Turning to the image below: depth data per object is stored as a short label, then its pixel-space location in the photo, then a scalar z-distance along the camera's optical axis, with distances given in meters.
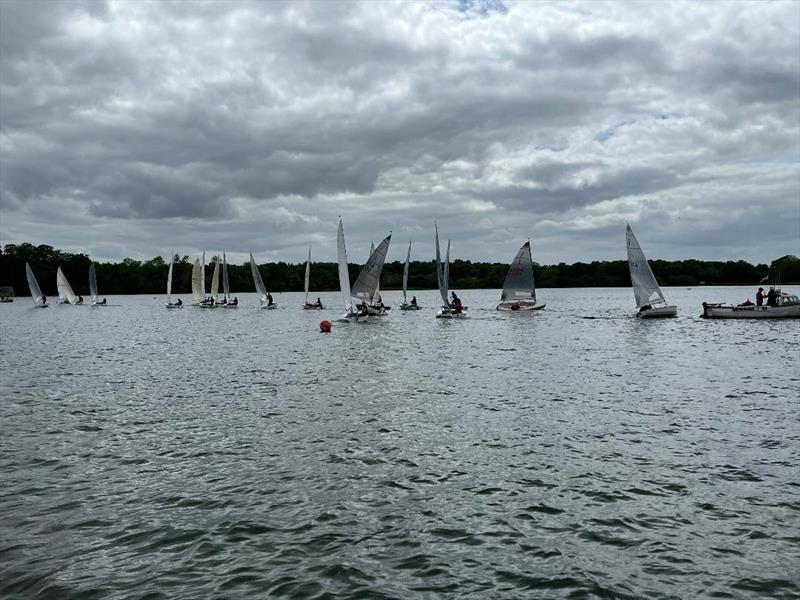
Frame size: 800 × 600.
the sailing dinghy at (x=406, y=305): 88.09
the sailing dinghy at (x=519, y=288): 78.75
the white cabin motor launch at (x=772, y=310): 60.69
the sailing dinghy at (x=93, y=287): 124.16
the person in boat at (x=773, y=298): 61.69
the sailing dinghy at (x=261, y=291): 103.50
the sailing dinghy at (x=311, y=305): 95.88
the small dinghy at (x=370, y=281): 64.31
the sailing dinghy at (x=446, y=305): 71.19
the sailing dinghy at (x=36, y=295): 122.85
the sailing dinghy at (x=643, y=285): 65.06
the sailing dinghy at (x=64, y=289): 127.94
